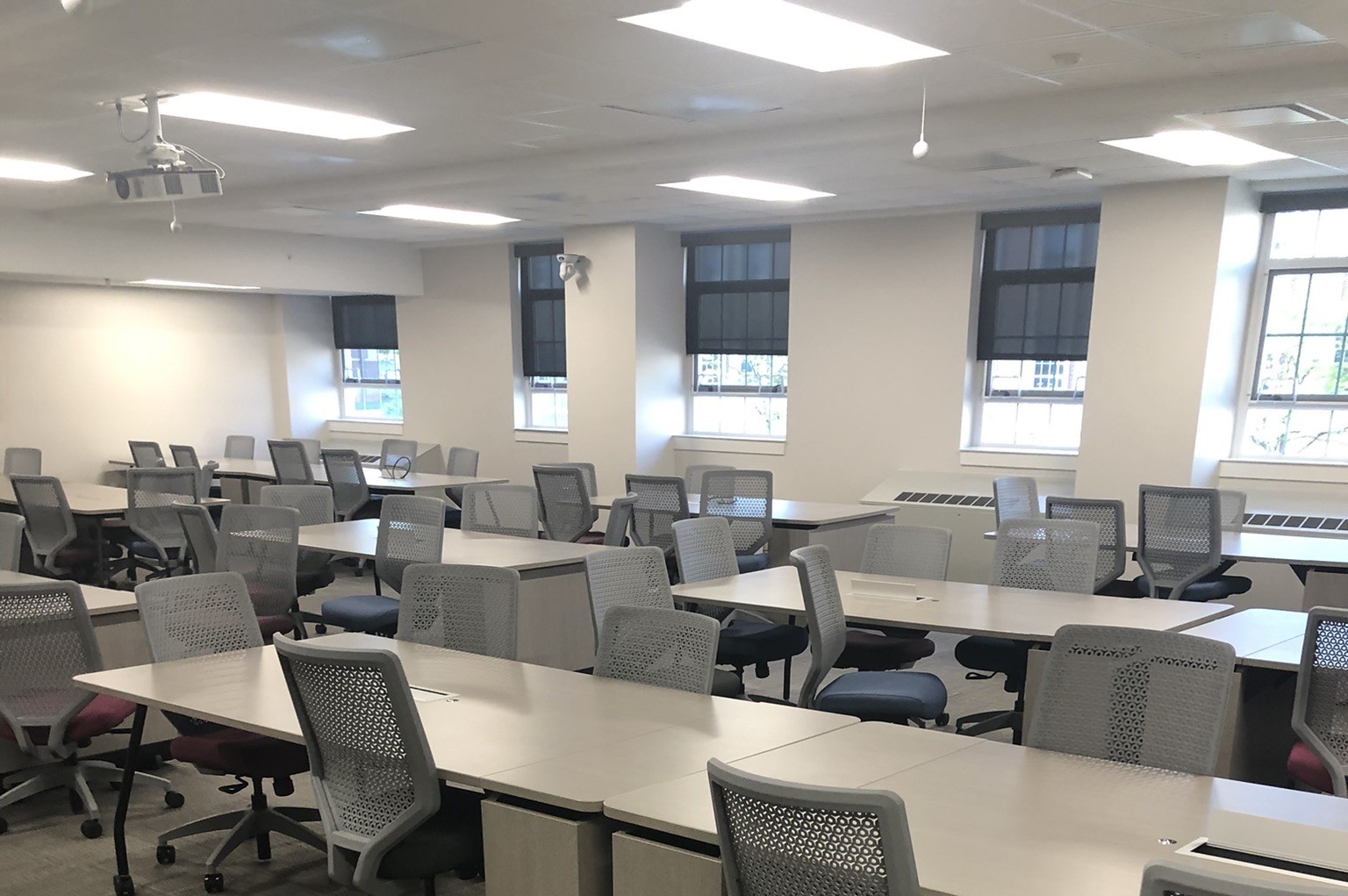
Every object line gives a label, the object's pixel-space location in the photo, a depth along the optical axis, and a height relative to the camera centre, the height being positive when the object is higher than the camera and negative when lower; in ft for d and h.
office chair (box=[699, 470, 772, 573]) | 21.59 -4.06
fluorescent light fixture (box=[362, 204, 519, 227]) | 27.91 +2.46
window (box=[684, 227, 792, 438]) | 32.09 -0.62
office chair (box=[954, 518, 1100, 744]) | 14.83 -3.91
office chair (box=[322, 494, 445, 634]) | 17.63 -4.12
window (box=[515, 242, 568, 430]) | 36.42 -1.04
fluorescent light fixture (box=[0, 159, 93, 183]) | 21.97 +2.73
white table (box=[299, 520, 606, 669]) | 16.90 -4.60
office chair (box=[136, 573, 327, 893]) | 10.95 -4.59
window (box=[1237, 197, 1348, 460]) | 24.00 -0.44
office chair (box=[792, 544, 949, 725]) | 12.78 -4.63
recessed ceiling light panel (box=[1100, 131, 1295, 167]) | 18.10 +3.00
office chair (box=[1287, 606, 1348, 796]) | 10.35 -3.76
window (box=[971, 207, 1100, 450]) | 26.89 -0.33
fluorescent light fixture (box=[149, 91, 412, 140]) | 16.39 +3.04
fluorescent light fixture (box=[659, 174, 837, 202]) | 23.12 +2.73
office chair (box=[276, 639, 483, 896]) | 8.36 -3.83
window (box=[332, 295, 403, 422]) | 41.29 -2.08
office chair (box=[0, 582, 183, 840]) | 12.41 -4.36
